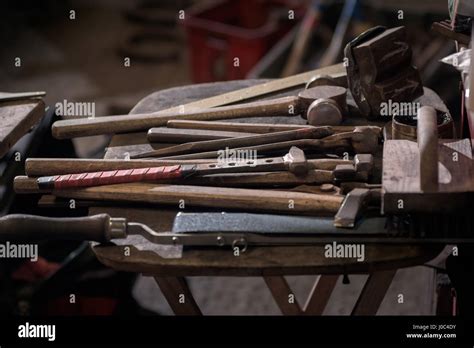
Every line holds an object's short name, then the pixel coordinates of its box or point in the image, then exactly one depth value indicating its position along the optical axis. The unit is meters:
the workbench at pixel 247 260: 1.84
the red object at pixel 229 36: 4.74
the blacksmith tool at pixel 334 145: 2.16
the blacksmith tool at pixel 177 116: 2.40
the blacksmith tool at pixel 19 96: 2.51
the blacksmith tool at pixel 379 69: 2.29
